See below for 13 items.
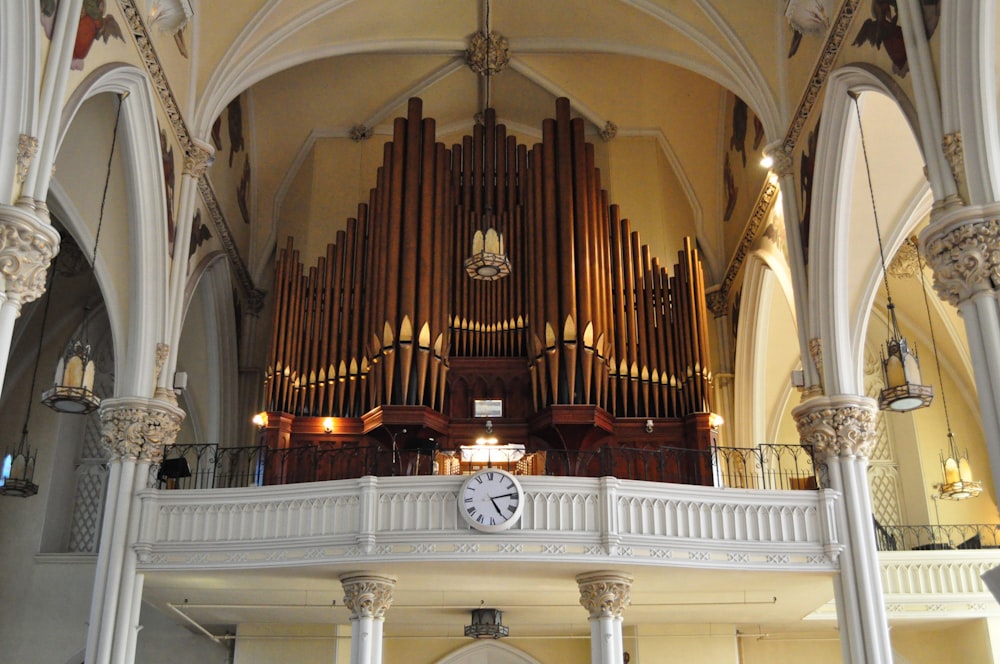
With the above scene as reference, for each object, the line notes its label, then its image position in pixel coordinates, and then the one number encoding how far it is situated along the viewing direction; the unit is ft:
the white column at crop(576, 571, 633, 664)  40.09
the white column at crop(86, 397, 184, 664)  39.81
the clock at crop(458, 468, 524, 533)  39.27
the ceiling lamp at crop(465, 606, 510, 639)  46.16
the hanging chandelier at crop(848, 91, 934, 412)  33.55
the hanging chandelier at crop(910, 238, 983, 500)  49.88
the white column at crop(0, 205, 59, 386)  29.01
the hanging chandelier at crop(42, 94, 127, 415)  34.88
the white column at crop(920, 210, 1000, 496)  28.35
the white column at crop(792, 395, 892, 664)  38.96
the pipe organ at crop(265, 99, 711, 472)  48.16
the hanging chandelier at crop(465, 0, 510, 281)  43.55
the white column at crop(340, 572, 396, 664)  40.42
